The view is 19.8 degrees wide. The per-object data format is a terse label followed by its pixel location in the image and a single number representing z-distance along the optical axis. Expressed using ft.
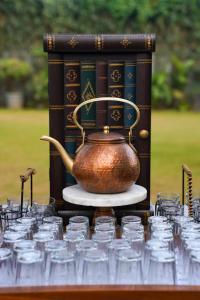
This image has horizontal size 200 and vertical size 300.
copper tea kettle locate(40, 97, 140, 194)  5.78
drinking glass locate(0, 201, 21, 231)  5.90
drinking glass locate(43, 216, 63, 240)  5.42
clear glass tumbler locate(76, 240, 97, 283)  4.43
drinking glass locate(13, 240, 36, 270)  4.44
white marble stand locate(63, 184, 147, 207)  5.74
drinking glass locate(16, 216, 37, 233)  5.38
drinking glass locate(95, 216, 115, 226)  5.37
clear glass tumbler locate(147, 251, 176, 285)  4.27
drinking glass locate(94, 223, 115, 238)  4.97
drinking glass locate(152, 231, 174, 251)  4.73
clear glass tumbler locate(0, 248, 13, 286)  4.35
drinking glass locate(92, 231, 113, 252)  4.67
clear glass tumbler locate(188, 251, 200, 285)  4.33
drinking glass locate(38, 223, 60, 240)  5.09
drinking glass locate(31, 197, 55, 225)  6.01
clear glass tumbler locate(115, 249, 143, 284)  4.26
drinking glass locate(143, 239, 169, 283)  4.46
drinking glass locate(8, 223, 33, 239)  5.05
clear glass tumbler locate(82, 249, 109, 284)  4.27
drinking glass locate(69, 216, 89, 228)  5.42
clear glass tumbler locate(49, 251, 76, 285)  4.28
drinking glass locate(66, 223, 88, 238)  5.05
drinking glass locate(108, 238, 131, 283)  4.38
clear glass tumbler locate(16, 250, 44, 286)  4.28
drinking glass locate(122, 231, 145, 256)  4.75
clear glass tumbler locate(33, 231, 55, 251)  4.75
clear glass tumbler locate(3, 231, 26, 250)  4.79
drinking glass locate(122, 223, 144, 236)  4.98
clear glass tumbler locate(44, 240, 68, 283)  4.41
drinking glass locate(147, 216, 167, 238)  5.36
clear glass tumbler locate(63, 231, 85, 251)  4.73
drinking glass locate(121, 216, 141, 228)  5.39
